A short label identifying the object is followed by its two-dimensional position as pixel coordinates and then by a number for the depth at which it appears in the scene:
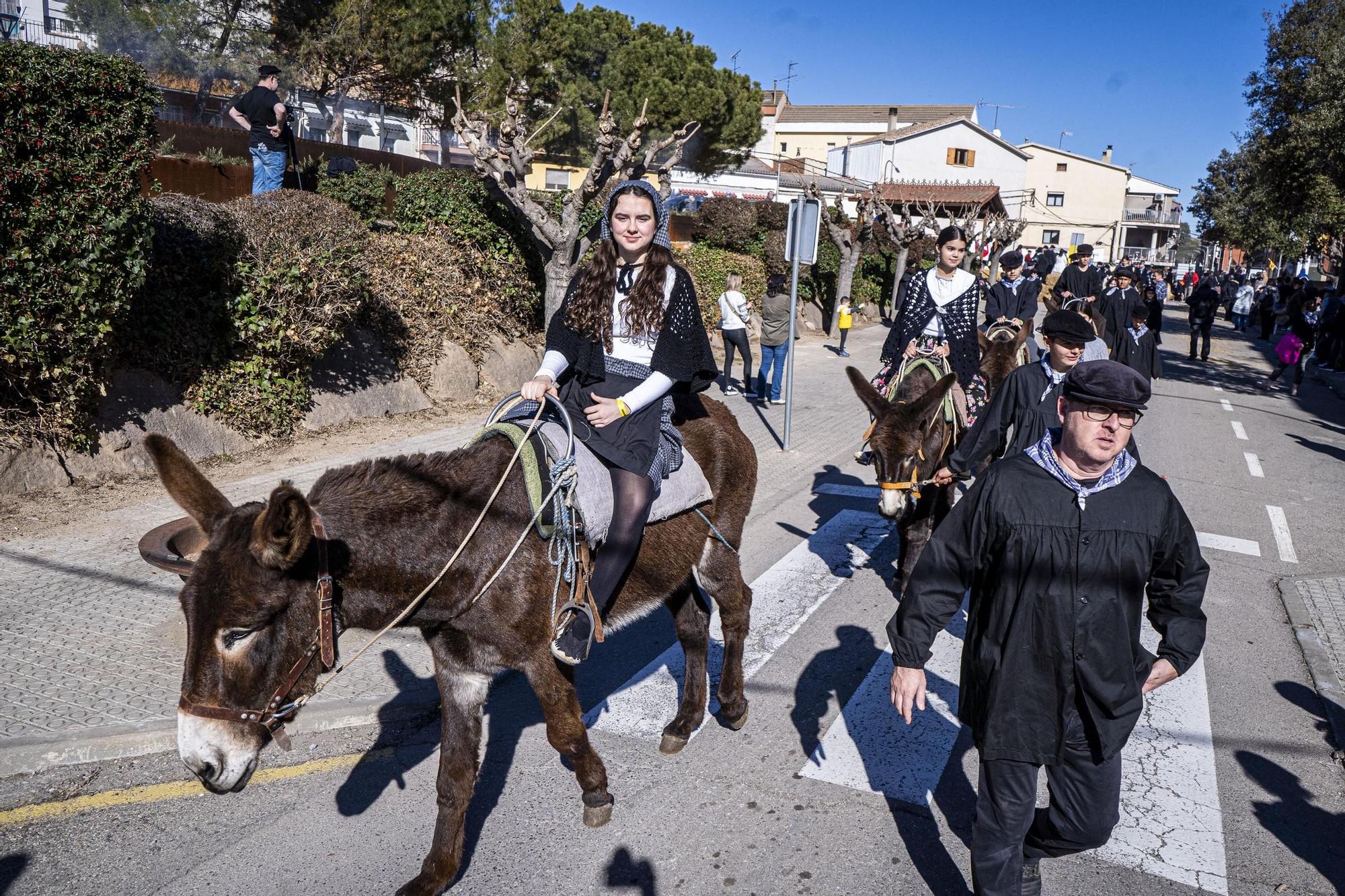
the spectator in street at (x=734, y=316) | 14.83
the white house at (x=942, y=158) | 62.38
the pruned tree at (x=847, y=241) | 24.48
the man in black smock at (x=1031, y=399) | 5.29
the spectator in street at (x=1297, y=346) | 18.81
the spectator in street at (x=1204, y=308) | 22.00
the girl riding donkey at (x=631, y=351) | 3.72
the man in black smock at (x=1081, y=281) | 16.52
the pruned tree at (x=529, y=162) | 12.66
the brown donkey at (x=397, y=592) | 2.61
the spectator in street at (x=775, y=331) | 14.26
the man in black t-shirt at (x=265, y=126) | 11.43
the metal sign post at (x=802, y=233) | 10.98
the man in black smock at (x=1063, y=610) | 2.79
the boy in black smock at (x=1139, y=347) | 13.59
